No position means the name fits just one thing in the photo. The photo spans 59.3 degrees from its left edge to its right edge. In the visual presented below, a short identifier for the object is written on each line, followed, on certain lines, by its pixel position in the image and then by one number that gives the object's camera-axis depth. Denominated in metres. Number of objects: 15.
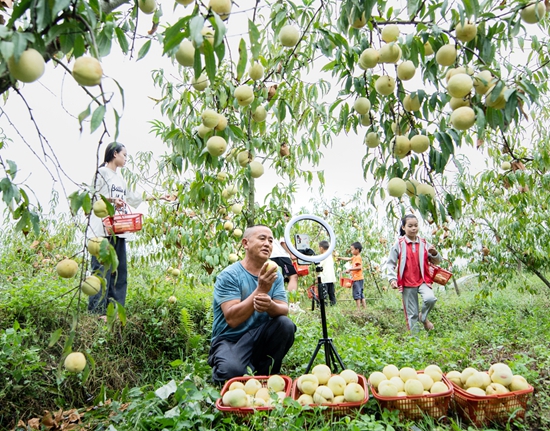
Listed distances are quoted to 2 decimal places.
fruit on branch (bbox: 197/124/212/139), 1.88
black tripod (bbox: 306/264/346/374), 2.50
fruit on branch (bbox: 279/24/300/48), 1.99
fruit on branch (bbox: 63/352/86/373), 1.54
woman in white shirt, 3.37
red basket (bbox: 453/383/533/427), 1.99
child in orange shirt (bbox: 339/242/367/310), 7.32
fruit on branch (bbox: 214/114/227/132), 1.82
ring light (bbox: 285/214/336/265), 2.54
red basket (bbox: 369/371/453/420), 1.98
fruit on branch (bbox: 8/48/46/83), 0.98
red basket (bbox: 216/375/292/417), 1.92
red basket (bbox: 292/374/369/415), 1.99
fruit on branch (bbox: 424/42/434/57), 1.83
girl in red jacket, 4.42
